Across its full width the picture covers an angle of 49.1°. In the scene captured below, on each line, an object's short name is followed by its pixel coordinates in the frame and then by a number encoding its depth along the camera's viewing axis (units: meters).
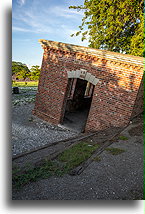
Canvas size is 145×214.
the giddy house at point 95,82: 6.83
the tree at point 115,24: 11.52
